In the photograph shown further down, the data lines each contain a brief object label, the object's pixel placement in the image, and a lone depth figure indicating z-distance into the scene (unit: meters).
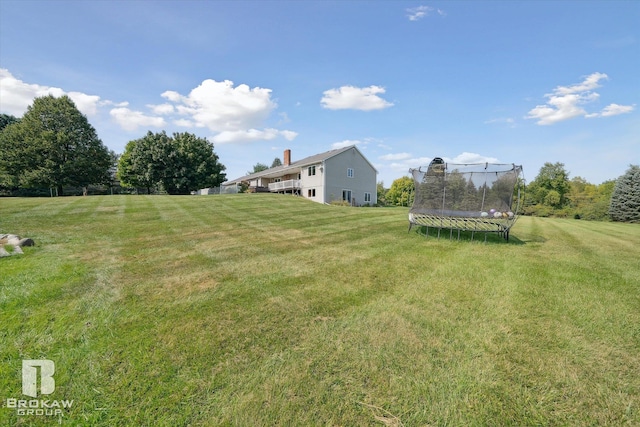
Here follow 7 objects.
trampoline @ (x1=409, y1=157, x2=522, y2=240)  9.38
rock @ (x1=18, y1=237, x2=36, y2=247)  6.34
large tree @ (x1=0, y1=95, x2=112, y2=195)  26.80
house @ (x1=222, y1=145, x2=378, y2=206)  26.50
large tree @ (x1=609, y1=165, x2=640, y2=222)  26.05
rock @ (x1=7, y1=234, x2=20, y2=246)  6.20
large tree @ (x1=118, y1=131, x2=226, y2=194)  29.83
